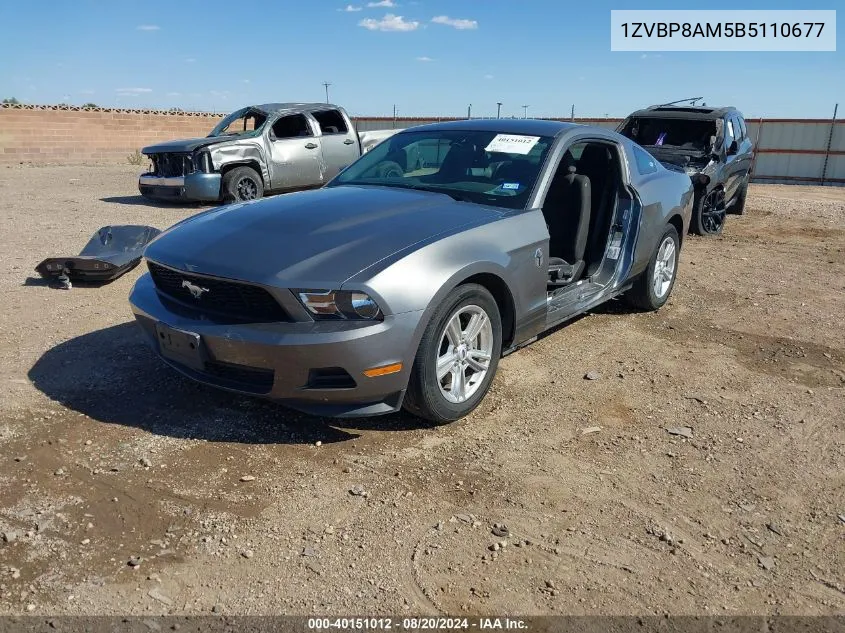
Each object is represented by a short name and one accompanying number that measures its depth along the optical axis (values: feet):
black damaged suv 32.19
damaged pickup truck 35.73
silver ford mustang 10.33
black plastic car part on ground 20.06
